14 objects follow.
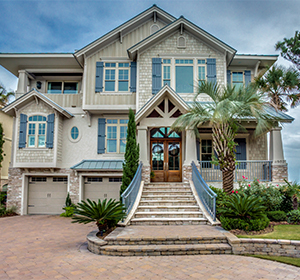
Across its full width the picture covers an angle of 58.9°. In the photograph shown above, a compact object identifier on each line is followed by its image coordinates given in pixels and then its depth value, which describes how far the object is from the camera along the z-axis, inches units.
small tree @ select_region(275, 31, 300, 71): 718.4
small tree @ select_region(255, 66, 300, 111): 525.7
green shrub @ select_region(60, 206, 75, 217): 553.3
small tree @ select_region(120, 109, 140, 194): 462.2
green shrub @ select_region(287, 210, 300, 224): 389.5
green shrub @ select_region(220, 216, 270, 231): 325.7
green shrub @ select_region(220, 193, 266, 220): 340.8
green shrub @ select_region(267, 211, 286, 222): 399.2
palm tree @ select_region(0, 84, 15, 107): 1024.2
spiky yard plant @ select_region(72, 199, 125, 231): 310.2
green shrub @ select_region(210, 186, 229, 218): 386.2
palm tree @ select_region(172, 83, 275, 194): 413.1
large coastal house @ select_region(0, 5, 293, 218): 573.6
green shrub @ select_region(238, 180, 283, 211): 426.3
